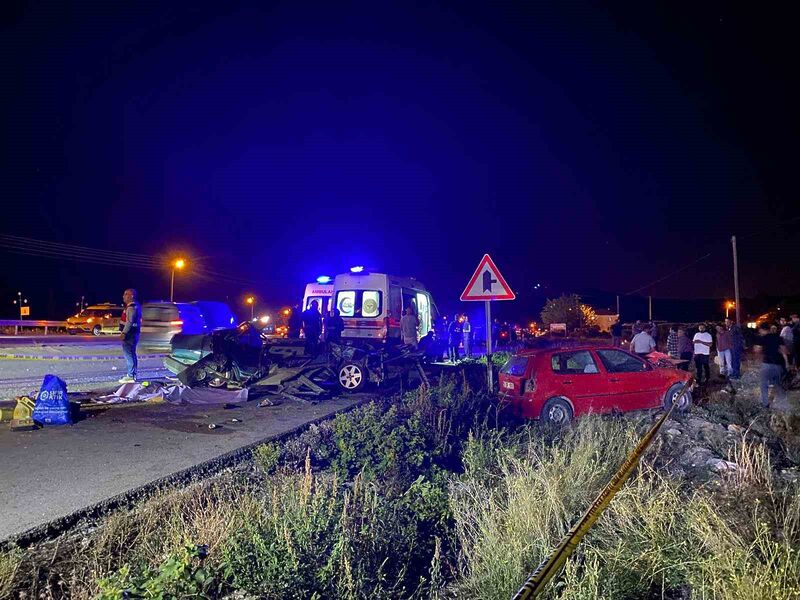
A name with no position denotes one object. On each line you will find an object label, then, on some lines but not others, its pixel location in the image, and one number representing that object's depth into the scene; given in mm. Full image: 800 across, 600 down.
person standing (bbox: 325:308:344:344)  13792
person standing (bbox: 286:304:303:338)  14531
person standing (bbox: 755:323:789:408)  10742
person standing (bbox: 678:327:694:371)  16188
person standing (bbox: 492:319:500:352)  31456
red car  9570
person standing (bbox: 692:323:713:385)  14570
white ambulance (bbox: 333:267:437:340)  14875
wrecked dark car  11000
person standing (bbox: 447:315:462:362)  20644
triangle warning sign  10195
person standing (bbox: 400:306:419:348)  15250
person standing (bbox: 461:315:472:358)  23233
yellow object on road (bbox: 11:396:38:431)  7418
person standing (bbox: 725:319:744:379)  15500
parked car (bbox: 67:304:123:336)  35625
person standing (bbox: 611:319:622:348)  25938
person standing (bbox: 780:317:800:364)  15668
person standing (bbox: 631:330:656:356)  14945
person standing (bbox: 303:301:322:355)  13492
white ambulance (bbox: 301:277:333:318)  17188
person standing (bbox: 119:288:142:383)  11289
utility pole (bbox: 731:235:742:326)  27672
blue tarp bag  7574
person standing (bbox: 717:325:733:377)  15938
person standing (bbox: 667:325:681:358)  18709
